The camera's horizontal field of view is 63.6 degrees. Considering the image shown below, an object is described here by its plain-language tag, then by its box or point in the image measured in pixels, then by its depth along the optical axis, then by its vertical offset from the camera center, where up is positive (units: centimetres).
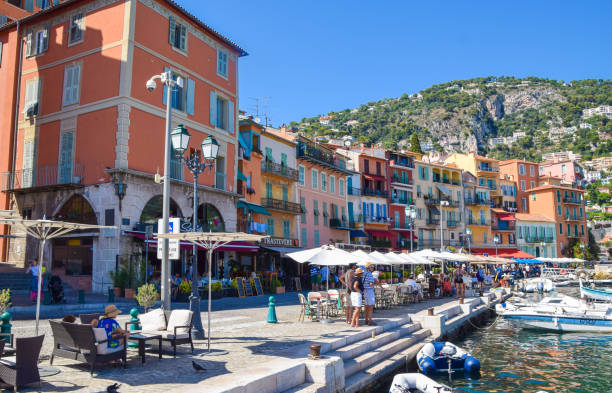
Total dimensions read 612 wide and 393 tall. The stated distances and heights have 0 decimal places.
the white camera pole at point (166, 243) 1013 +35
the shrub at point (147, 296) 1105 -81
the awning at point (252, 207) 2970 +321
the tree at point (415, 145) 7954 +1841
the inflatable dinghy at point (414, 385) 923 -236
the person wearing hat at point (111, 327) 752 -105
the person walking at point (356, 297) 1265 -98
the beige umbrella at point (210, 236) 897 +43
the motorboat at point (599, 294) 3194 -235
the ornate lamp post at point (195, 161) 998 +255
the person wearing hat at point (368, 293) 1297 -91
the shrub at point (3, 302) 894 -75
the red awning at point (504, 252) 5609 +80
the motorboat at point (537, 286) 3762 -213
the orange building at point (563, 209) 7100 +709
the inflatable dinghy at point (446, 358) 1188 -244
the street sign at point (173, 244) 1017 +33
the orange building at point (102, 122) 2115 +651
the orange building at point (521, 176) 7231 +1207
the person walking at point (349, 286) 1325 -73
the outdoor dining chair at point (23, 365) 610 -130
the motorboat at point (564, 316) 1975 -235
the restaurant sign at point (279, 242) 3050 +112
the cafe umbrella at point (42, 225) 787 +60
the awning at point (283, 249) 2984 +63
